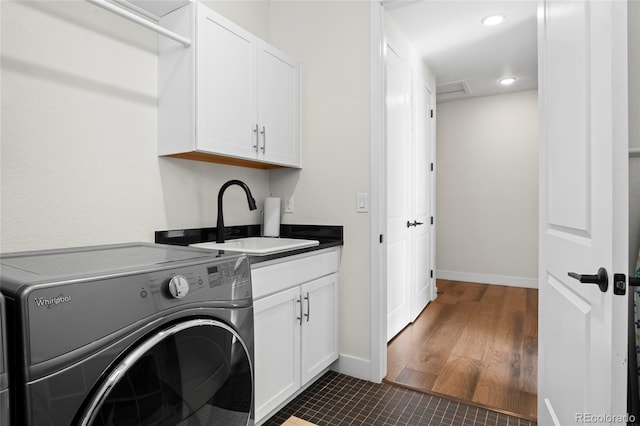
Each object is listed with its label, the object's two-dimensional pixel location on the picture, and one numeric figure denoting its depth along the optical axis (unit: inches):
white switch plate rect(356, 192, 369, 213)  85.2
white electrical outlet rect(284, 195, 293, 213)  95.7
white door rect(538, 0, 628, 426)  36.8
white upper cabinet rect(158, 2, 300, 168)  64.9
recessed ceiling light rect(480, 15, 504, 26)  109.8
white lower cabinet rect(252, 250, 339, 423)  63.9
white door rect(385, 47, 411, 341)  106.6
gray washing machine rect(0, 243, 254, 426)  27.0
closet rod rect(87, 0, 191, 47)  50.4
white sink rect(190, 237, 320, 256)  65.6
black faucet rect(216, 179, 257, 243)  76.9
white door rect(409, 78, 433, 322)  130.9
